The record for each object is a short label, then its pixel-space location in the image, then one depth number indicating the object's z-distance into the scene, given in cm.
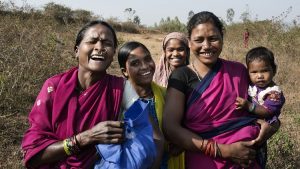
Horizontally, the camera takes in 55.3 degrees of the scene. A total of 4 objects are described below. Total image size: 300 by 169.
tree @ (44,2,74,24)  1446
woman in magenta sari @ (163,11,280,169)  168
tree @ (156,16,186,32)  2258
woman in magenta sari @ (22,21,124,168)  151
